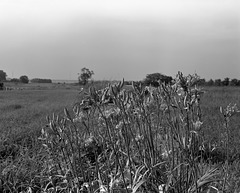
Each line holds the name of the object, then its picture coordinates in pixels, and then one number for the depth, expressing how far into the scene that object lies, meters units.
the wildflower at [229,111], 2.07
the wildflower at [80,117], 1.90
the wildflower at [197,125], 1.65
